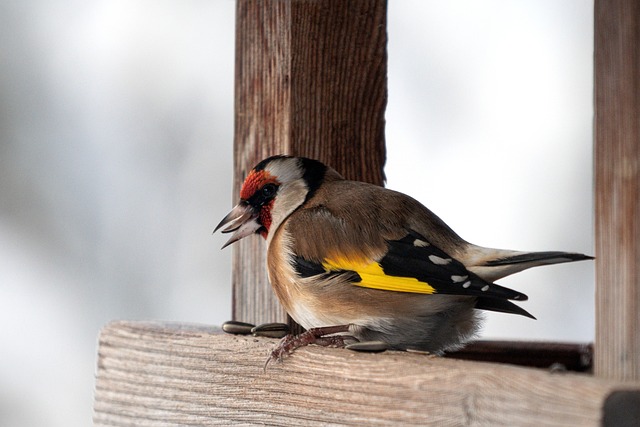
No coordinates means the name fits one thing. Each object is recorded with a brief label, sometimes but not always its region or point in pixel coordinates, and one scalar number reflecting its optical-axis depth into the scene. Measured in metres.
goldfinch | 4.29
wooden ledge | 2.91
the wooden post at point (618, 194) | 2.96
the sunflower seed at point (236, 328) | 4.64
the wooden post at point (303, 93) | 4.95
